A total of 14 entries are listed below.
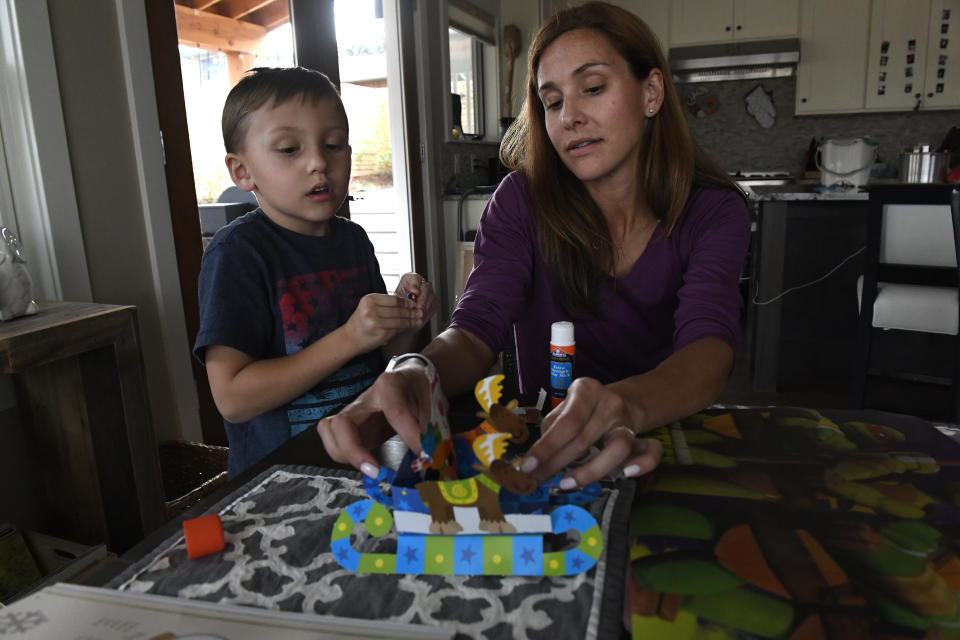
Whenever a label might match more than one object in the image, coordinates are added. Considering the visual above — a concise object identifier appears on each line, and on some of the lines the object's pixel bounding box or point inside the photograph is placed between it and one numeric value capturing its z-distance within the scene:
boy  0.94
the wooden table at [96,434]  1.37
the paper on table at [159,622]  0.43
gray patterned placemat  0.45
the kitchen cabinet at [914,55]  4.45
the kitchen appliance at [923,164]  3.14
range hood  4.66
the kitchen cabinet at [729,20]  4.80
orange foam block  0.54
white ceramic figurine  1.23
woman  1.02
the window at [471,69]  3.81
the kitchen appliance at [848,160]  3.03
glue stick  0.81
